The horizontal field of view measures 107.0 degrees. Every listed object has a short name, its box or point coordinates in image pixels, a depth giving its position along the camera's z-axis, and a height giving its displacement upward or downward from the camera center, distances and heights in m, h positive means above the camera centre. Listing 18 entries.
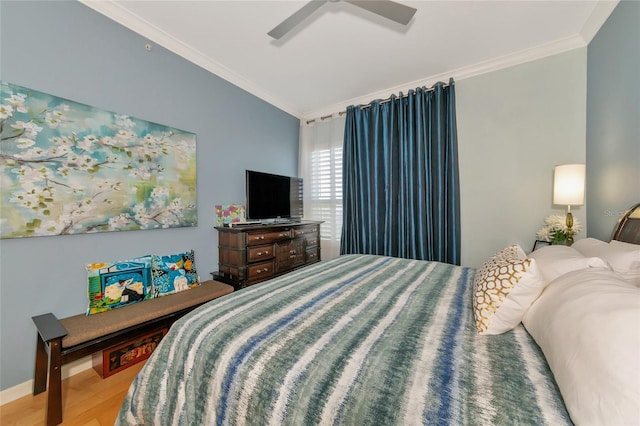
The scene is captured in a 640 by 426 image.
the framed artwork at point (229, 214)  2.74 -0.06
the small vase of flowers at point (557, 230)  2.08 -0.20
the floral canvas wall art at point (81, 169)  1.52 +0.31
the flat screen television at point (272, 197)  2.92 +0.17
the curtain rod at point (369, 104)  2.93 +1.48
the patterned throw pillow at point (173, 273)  2.06 -0.59
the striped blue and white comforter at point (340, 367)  0.61 -0.49
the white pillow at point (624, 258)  1.01 -0.23
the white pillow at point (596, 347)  0.48 -0.35
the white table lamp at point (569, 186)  1.94 +0.18
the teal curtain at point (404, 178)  2.85 +0.40
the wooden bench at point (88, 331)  1.33 -0.79
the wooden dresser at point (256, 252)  2.50 -0.49
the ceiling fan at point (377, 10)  1.51 +1.31
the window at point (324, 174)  3.72 +0.56
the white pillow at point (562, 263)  1.01 -0.25
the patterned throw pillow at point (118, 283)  1.74 -0.58
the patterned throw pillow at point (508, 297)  0.93 -0.36
